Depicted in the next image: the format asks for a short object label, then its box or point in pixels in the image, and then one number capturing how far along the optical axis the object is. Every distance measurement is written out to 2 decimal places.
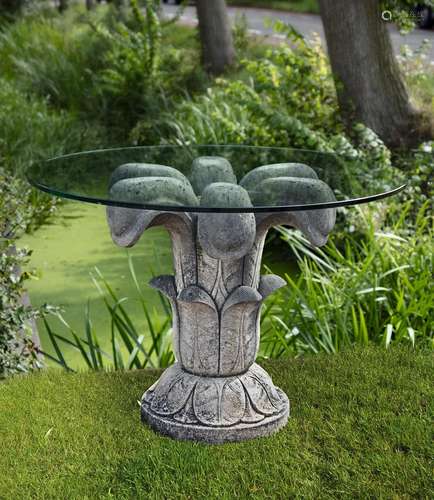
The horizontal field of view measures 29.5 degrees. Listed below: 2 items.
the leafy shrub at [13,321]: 3.62
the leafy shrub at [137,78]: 8.77
